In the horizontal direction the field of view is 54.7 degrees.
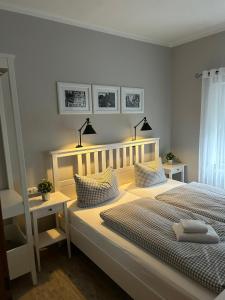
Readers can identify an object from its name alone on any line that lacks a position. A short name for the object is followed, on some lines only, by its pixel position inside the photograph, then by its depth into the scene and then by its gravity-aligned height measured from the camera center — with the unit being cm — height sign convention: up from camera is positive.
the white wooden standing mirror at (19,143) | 169 -19
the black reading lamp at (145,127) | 303 -15
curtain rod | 316 +56
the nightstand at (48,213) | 212 -93
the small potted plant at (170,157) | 356 -68
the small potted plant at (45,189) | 225 -71
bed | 137 -100
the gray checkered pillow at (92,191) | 235 -79
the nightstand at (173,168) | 334 -83
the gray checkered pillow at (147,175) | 292 -80
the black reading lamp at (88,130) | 250 -14
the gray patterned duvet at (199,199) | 200 -88
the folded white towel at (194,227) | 161 -83
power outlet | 242 -78
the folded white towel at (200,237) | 157 -88
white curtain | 296 -22
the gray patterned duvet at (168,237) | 131 -91
